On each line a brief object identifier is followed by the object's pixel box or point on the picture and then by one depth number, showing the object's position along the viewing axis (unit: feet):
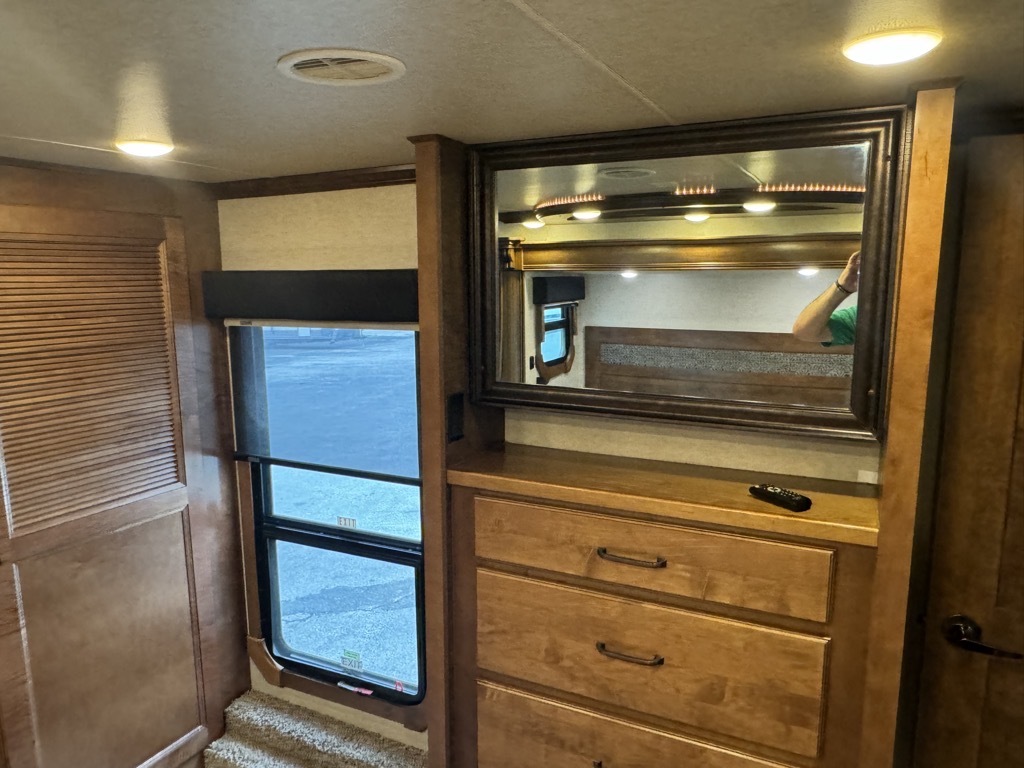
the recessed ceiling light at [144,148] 5.44
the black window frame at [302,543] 7.21
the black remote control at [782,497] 4.69
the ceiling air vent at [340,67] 3.37
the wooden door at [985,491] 4.52
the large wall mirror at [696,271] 4.66
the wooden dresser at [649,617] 4.68
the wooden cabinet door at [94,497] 6.03
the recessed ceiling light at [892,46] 3.15
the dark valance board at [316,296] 6.31
